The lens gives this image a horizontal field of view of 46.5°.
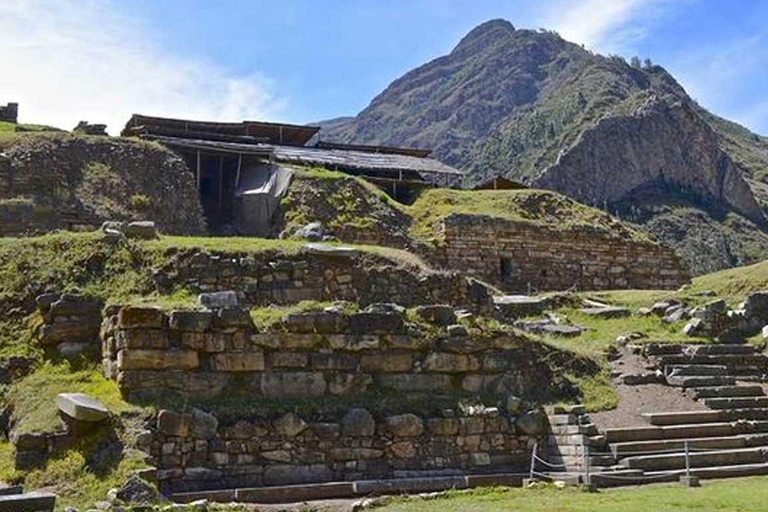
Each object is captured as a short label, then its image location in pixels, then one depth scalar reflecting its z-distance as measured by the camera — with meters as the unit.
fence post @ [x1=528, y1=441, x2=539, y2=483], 13.00
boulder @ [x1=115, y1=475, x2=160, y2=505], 10.18
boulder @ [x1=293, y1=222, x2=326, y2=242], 22.52
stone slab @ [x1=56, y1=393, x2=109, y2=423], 11.29
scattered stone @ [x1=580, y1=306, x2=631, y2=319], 23.93
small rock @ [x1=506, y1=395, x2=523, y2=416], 13.98
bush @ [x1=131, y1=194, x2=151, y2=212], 28.00
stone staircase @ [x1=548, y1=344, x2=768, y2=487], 13.20
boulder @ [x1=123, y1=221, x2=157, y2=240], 16.62
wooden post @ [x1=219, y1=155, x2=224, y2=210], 33.47
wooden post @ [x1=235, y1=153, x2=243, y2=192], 33.22
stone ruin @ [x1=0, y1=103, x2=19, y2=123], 35.53
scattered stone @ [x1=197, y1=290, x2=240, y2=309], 13.07
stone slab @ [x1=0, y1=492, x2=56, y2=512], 9.14
